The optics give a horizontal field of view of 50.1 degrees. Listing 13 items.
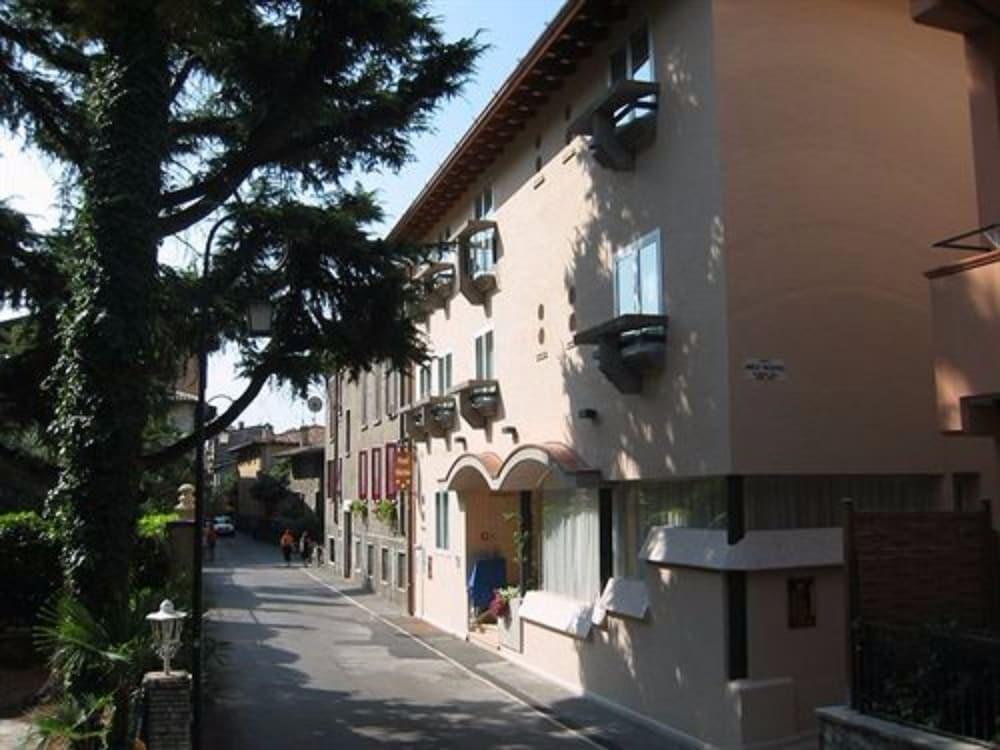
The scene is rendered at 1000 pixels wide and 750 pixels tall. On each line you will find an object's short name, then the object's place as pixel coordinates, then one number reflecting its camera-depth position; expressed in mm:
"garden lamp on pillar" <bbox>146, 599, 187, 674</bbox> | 11016
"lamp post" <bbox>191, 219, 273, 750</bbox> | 12002
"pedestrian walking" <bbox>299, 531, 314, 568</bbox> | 51031
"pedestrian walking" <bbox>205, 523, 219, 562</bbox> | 49853
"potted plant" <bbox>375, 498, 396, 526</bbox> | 31984
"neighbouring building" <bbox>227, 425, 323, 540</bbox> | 68562
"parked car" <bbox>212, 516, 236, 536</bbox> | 71500
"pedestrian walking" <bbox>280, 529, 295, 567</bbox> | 49812
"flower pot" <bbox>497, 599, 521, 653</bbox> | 19984
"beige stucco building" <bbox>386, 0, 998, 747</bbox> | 12641
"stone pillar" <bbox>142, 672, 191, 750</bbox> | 10595
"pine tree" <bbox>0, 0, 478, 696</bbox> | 13266
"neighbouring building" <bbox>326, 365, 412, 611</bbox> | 31672
